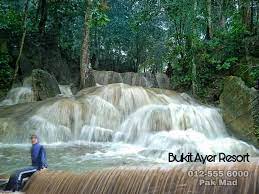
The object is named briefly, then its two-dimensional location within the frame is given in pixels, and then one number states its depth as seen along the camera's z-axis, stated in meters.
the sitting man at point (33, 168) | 3.68
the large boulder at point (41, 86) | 9.68
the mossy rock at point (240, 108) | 7.11
